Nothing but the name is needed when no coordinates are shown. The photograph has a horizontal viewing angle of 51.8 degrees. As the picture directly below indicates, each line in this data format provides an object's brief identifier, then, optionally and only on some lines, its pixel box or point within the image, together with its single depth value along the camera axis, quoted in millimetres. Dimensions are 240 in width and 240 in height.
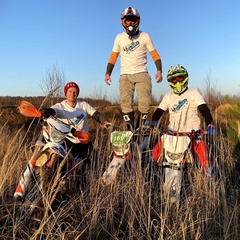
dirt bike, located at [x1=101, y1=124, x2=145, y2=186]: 2737
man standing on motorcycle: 4054
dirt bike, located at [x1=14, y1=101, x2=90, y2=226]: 2109
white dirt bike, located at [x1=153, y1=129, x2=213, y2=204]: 2628
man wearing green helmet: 3403
